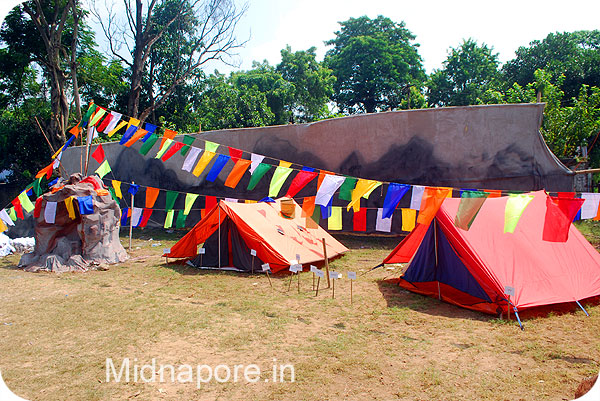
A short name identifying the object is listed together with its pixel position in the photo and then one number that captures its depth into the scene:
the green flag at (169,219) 11.18
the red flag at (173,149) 9.46
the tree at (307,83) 25.54
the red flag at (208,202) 11.37
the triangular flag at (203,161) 8.63
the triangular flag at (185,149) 9.06
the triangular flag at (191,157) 8.83
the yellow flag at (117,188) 11.67
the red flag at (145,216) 12.34
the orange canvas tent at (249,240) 8.41
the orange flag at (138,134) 10.04
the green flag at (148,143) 9.76
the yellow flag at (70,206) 9.08
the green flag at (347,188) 7.10
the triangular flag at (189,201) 10.15
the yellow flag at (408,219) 8.05
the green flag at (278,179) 7.68
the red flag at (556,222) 5.39
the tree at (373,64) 28.08
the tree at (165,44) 18.94
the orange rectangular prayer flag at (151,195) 10.30
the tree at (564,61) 21.86
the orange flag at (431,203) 6.55
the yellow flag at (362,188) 7.00
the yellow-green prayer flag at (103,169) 10.29
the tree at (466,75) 25.12
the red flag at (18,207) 10.93
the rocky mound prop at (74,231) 9.06
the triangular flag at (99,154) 11.38
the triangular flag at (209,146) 9.48
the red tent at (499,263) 5.66
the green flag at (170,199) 10.97
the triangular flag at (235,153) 11.98
